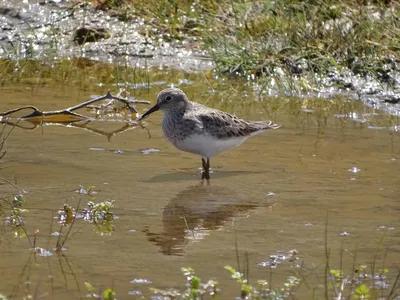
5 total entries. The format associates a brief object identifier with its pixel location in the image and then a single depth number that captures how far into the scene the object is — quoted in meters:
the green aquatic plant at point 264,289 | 9.77
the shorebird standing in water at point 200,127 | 16.67
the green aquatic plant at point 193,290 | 9.75
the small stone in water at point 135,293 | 10.55
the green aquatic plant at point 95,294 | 9.29
